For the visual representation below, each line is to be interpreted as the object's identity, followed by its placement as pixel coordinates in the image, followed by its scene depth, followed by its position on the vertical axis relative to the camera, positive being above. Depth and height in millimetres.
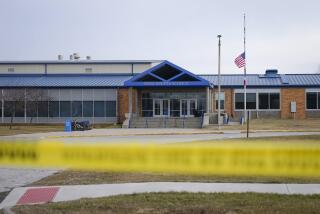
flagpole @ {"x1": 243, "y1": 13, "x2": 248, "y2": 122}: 40638 +5861
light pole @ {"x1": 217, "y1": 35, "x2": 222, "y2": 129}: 37031 +4444
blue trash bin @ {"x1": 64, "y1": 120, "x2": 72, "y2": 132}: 37794 -1159
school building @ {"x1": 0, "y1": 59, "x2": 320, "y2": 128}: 47500 +1140
